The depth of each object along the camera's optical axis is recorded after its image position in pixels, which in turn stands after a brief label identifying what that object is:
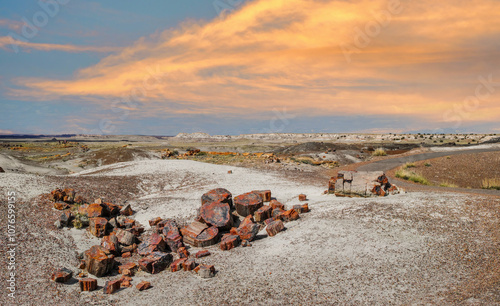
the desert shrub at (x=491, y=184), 20.32
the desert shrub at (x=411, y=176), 22.40
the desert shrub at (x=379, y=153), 44.16
